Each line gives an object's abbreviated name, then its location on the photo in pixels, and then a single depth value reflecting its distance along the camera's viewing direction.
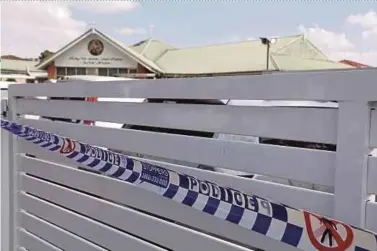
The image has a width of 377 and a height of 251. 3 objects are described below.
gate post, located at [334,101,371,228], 1.48
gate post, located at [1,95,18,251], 3.39
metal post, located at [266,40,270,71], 23.81
